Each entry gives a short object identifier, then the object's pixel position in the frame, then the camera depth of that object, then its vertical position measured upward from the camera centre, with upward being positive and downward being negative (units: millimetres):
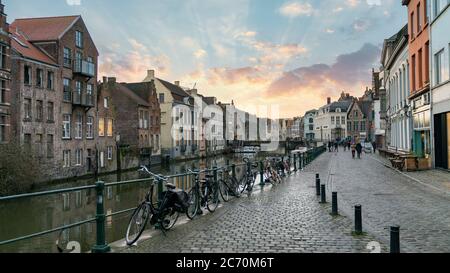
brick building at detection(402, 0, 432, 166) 23531 +4027
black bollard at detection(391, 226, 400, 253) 5617 -1416
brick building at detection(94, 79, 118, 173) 41750 +887
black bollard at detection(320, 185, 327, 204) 12135 -1707
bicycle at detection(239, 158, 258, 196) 15098 -1569
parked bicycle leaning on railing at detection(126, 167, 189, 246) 7234 -1356
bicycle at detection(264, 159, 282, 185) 18545 -1635
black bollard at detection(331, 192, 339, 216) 10048 -1728
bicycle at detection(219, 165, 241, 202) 12539 -1498
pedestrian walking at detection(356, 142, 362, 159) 40969 -948
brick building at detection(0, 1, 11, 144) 28355 +4343
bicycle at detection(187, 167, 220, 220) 9977 -1452
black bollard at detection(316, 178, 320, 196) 13964 -1700
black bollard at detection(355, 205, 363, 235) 7808 -1595
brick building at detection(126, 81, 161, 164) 56094 +4549
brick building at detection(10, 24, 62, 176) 30125 +3328
